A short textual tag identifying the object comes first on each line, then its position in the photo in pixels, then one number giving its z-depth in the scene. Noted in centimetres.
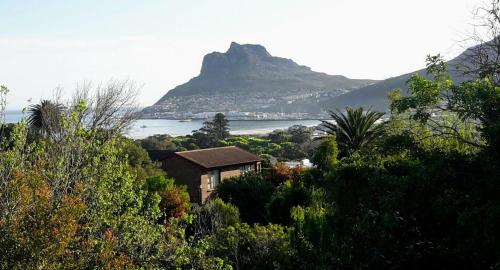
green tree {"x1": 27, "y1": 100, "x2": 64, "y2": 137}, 2970
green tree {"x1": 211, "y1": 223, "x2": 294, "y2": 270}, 1566
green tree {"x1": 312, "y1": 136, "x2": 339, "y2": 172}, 2506
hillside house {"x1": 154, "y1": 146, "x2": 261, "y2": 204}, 3838
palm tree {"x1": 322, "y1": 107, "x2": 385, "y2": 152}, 2519
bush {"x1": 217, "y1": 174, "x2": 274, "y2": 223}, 2998
